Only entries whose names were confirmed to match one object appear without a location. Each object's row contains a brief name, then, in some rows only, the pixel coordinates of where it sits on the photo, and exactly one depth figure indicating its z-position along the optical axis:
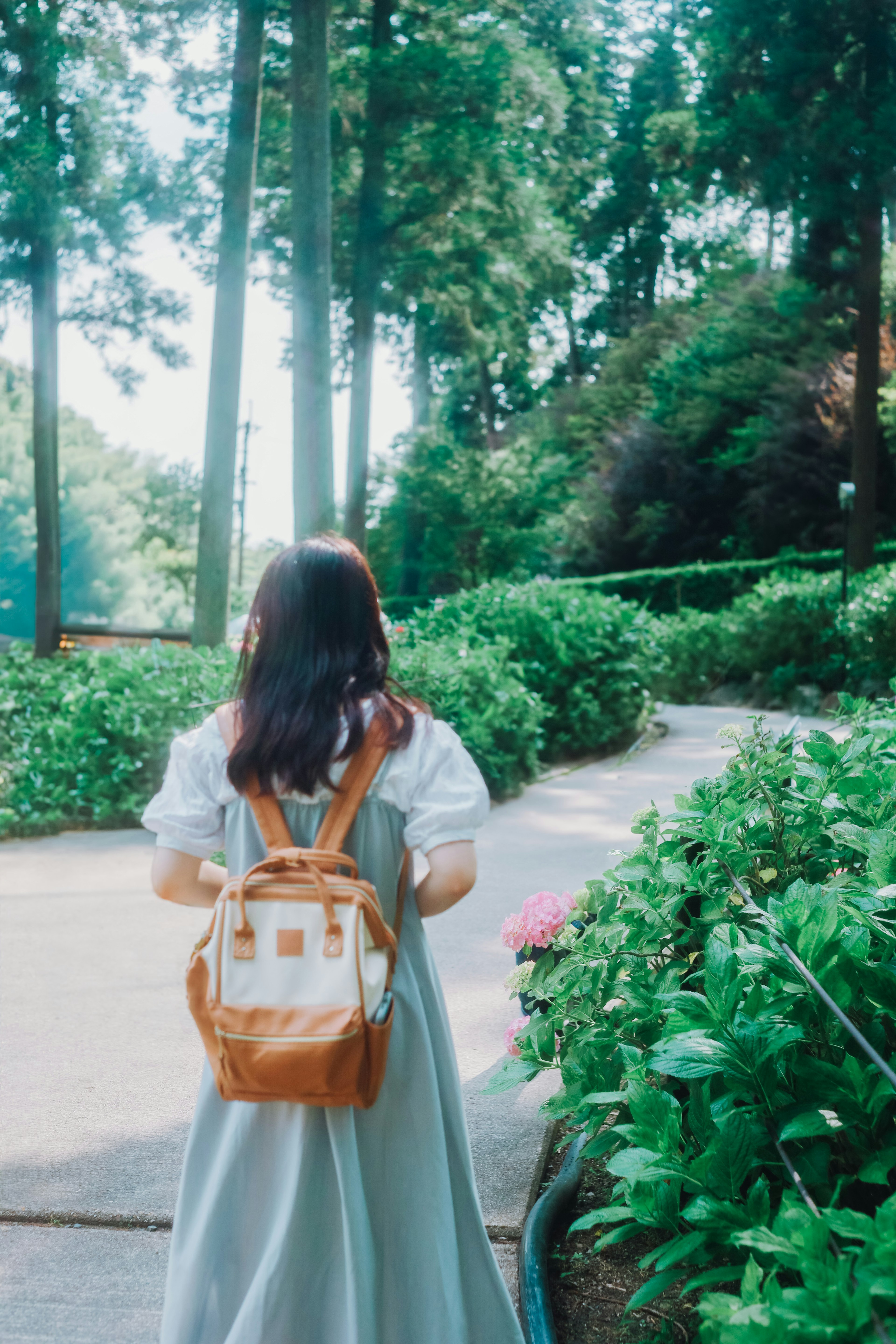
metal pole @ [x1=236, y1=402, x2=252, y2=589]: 40.19
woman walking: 1.78
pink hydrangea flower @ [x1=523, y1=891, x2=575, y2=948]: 2.80
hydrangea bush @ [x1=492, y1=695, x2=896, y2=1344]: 1.32
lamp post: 14.66
